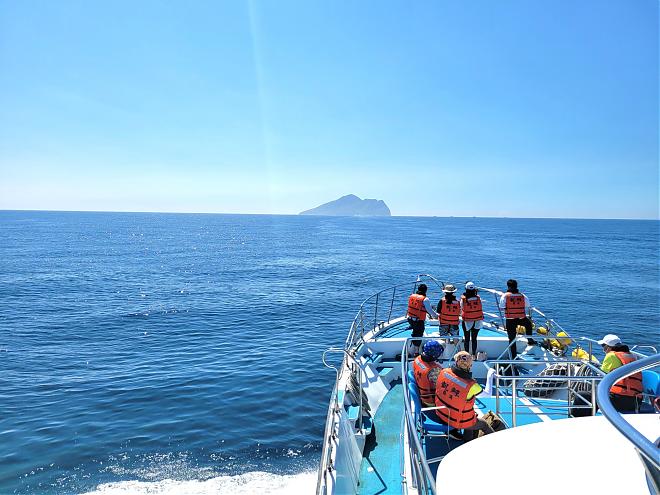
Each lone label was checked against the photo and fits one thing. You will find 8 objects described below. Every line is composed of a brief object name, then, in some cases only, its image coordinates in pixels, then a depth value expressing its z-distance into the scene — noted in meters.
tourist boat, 2.67
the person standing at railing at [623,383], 6.03
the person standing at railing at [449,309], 9.87
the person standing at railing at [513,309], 9.88
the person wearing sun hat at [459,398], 4.97
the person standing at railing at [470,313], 9.41
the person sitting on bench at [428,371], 5.95
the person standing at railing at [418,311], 9.97
